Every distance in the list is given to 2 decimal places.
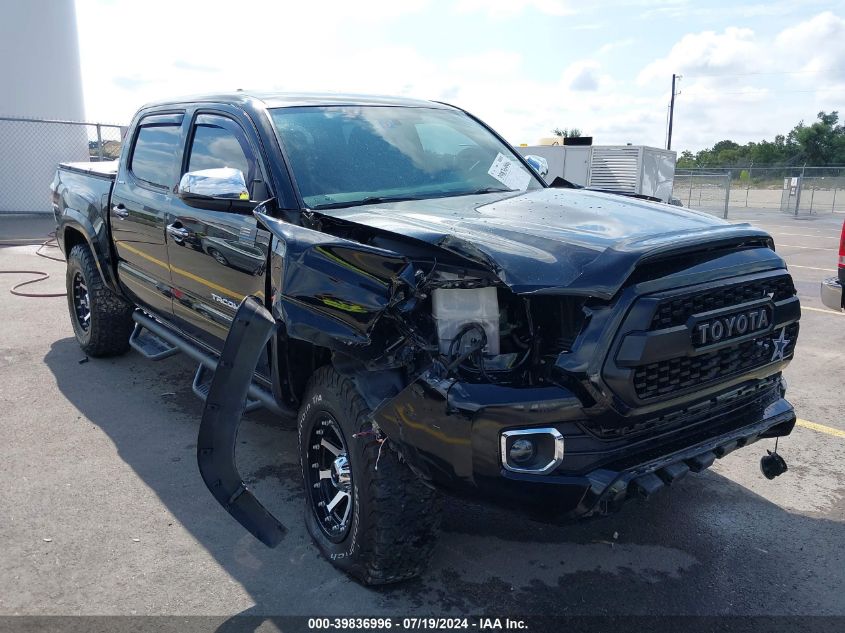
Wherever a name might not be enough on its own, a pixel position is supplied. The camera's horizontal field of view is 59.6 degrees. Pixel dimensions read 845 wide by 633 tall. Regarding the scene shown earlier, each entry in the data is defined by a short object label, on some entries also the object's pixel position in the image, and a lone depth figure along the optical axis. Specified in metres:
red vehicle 5.10
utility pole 46.06
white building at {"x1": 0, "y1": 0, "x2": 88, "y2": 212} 16.55
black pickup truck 2.51
